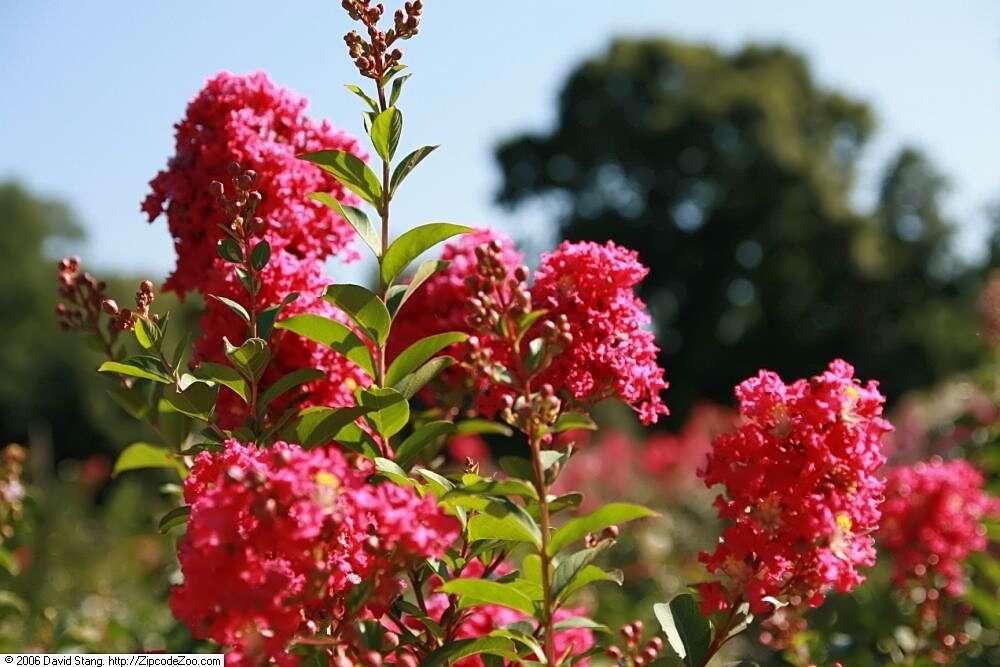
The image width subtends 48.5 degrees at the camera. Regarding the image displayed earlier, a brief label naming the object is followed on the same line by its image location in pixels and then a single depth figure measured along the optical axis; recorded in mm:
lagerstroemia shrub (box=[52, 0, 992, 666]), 1162
